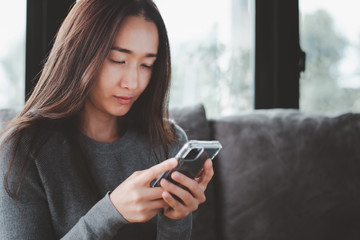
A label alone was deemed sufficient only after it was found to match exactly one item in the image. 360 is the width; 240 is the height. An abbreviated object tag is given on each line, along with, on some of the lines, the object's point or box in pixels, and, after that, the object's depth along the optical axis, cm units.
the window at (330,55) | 200
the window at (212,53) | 188
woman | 94
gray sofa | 138
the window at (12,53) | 163
